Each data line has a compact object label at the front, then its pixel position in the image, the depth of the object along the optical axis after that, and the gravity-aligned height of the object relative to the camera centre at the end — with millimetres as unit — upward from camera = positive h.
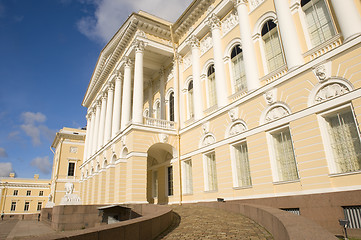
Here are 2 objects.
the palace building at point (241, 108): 9094 +4317
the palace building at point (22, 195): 52438 +3190
